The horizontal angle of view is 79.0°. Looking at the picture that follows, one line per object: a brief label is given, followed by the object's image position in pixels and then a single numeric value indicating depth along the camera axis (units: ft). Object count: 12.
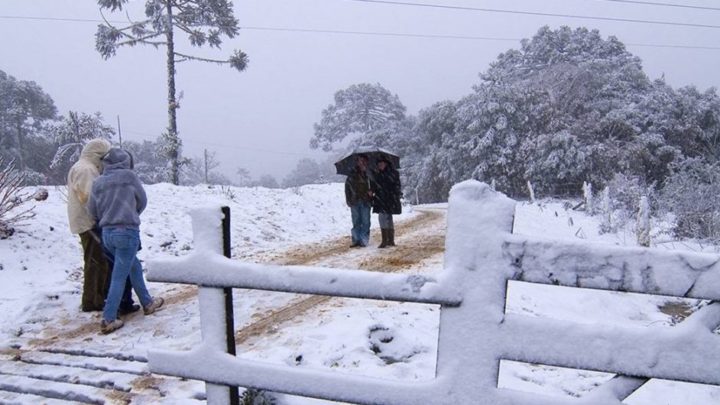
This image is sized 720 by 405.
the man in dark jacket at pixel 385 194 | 26.96
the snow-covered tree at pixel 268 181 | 301.32
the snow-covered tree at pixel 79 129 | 81.41
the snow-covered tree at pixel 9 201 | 22.65
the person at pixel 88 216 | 15.20
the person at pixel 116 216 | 13.96
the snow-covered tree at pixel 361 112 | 160.97
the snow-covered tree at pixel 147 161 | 146.82
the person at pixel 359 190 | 26.94
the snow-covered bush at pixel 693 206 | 37.70
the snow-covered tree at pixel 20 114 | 114.21
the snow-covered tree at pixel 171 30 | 60.70
